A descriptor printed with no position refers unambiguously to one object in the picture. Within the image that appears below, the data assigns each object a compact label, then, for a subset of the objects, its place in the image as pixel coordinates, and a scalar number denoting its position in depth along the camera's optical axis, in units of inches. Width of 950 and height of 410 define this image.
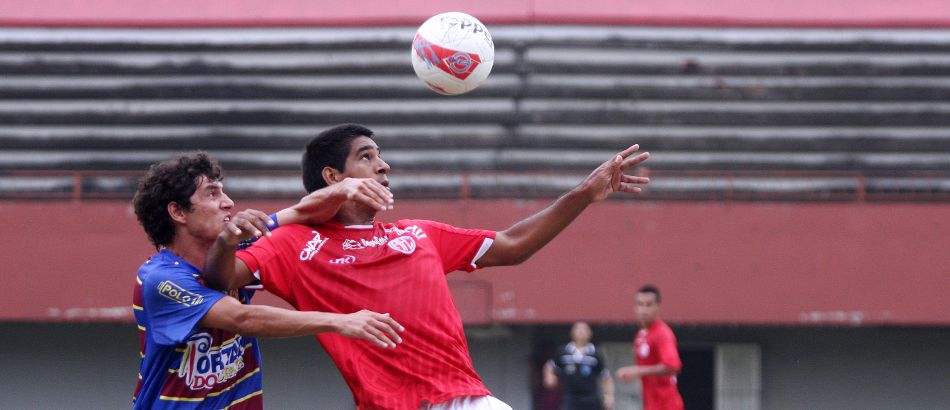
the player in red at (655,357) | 738.2
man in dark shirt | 904.3
